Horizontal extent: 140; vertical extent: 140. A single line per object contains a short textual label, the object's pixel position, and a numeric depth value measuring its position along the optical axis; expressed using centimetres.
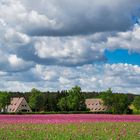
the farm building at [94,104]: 13775
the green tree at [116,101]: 9150
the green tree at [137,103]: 10762
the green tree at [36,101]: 12041
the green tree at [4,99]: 11106
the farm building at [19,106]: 12912
